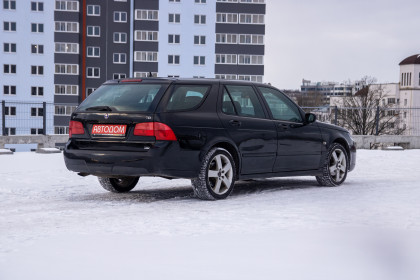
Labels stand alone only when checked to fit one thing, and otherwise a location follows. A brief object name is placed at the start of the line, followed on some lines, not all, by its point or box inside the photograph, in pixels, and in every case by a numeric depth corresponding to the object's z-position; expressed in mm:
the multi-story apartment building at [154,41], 96562
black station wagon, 8234
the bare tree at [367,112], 28266
